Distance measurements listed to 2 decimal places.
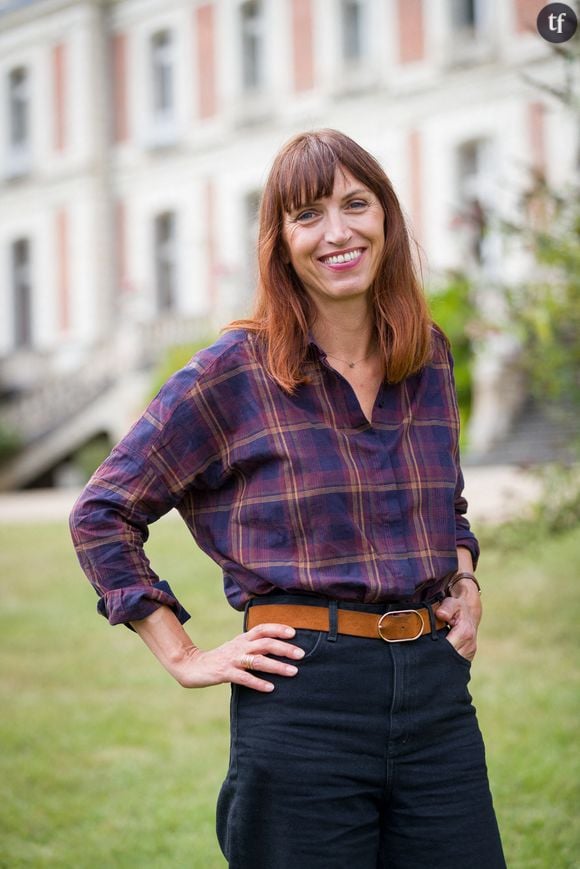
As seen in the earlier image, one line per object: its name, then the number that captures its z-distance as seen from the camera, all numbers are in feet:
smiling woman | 7.43
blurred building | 62.90
